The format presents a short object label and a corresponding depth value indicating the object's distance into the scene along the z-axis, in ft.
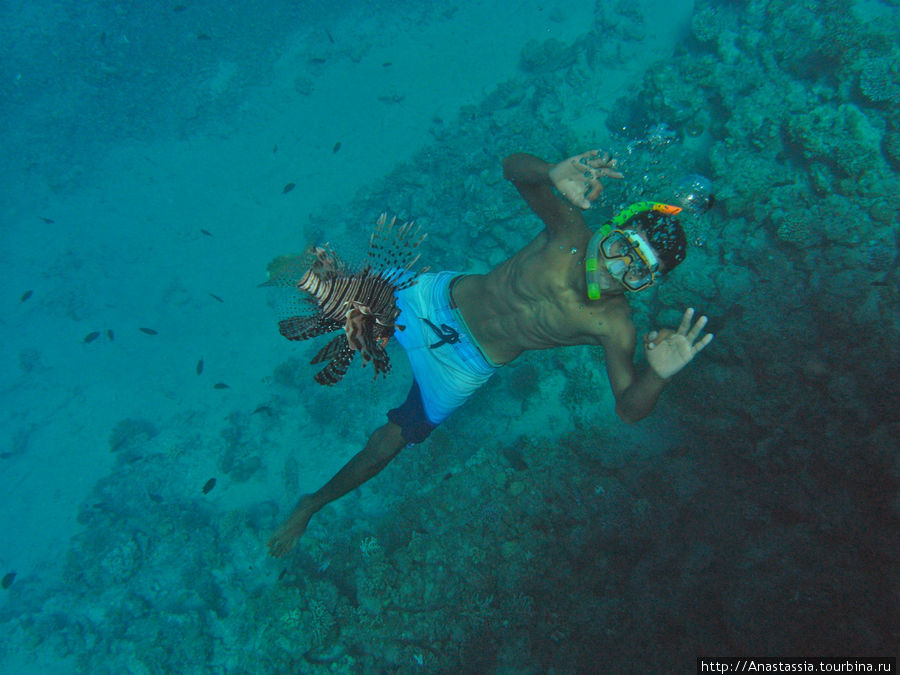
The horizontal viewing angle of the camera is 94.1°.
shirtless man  9.08
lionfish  6.91
